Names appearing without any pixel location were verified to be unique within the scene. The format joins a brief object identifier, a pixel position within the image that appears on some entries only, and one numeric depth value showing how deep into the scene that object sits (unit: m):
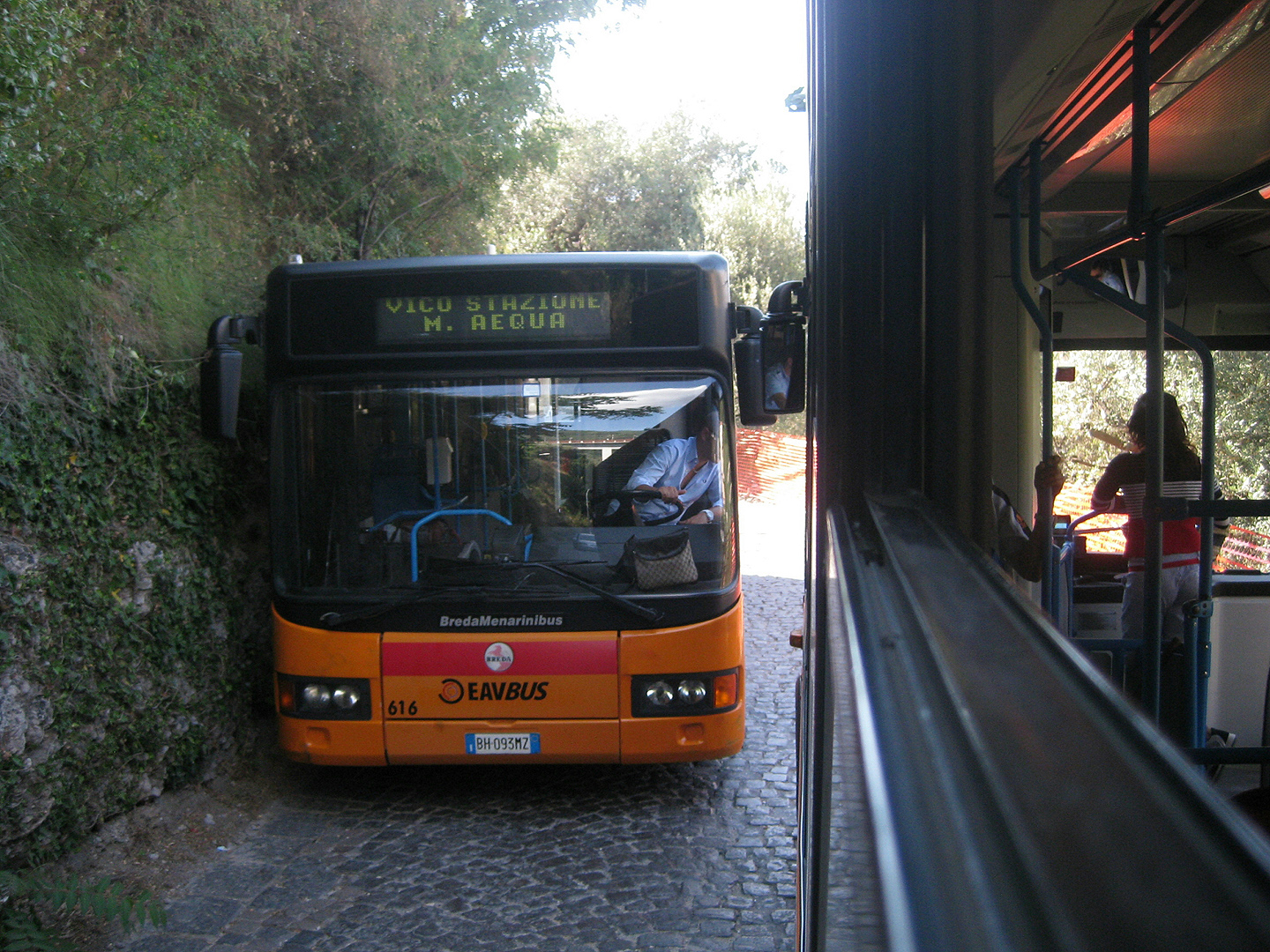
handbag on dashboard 5.31
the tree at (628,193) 26.03
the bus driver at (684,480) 5.42
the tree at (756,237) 28.17
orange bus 5.24
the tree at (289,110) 5.12
